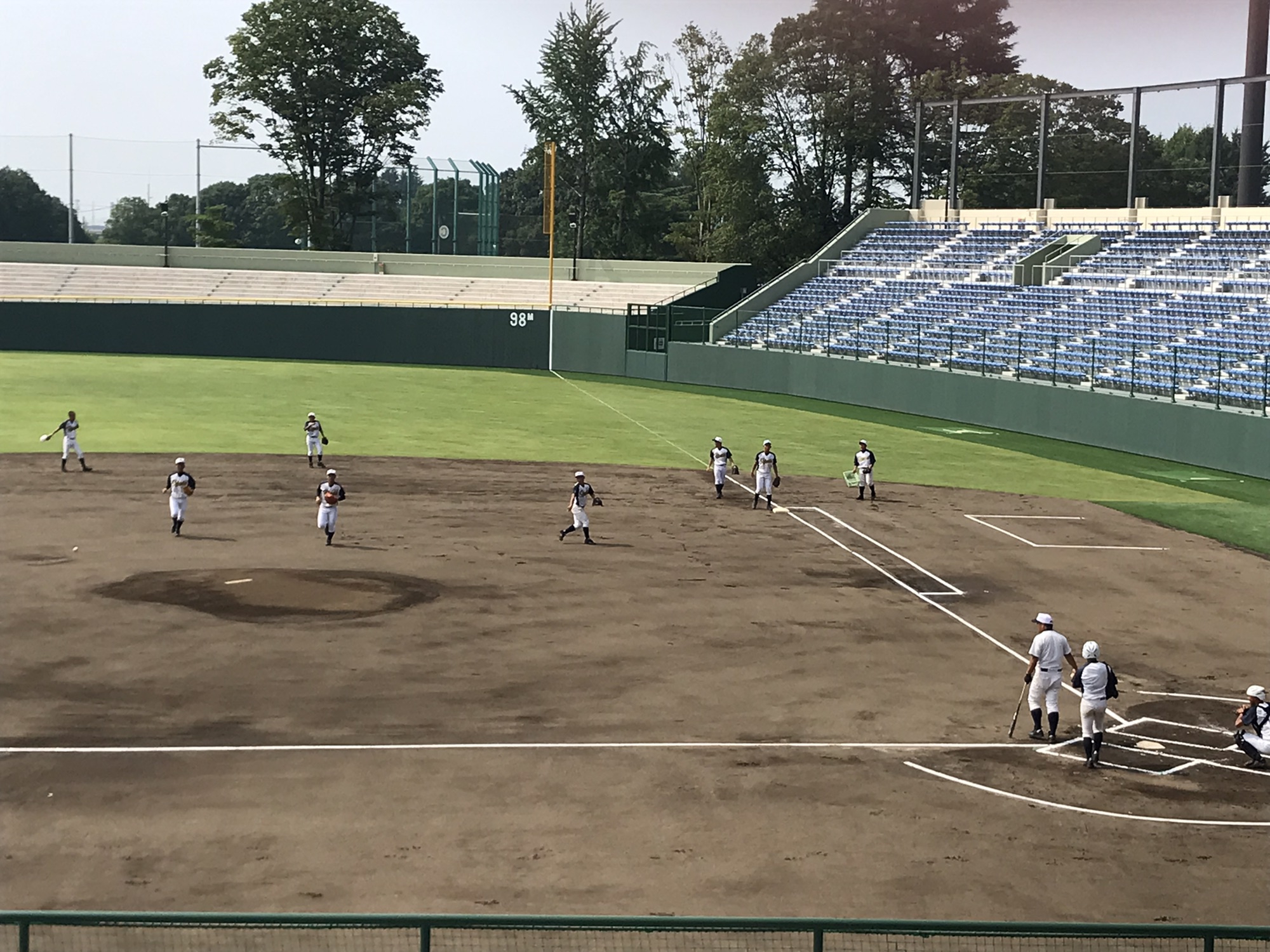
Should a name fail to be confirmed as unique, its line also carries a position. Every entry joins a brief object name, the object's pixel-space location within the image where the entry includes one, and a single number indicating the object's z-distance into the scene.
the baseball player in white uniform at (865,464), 33.94
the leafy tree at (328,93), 92.56
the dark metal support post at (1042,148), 64.25
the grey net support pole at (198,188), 92.81
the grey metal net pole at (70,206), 88.12
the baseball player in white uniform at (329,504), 26.75
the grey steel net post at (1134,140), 60.03
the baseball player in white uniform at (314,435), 36.44
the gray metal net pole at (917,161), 68.56
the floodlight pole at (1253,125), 58.50
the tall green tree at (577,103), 95.31
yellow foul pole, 68.44
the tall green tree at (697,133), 98.38
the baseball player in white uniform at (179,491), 27.36
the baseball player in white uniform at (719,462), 34.00
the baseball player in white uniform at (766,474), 32.59
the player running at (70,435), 34.56
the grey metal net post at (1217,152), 56.25
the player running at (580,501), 27.94
